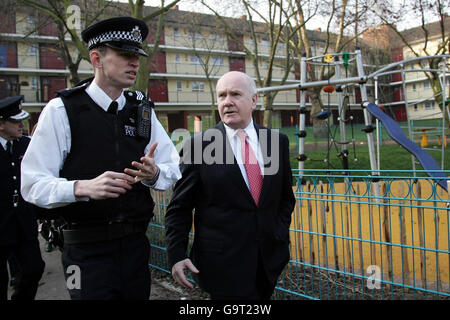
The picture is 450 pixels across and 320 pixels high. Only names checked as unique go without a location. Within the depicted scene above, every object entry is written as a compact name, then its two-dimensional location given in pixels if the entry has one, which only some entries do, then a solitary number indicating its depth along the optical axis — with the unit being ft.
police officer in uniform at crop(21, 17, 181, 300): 6.41
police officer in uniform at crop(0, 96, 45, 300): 12.44
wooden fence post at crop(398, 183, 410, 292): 11.38
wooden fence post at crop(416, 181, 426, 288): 11.55
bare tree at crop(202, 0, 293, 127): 46.47
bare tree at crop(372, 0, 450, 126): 48.47
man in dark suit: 7.79
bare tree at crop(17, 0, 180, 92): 27.71
